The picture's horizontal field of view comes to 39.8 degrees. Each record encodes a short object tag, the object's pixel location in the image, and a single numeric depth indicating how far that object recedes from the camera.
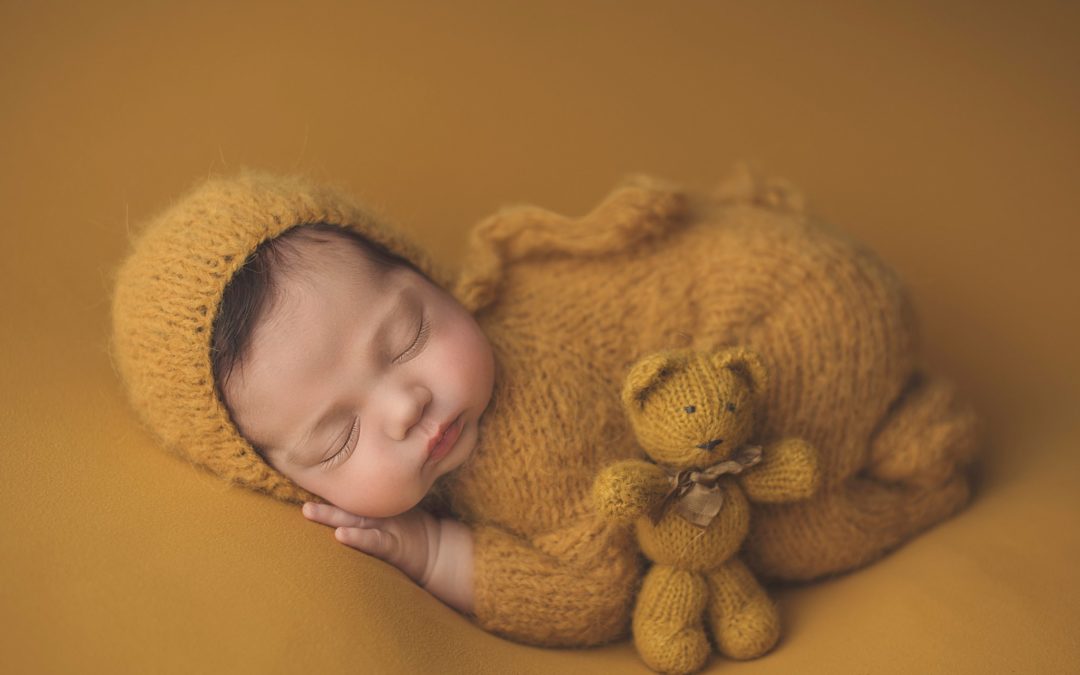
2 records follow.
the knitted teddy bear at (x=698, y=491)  0.51
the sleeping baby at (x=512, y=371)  0.52
